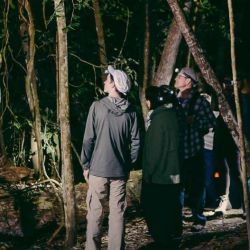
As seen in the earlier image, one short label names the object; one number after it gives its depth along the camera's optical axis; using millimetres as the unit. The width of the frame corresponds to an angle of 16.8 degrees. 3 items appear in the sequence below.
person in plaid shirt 10856
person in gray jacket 9073
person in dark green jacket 9638
